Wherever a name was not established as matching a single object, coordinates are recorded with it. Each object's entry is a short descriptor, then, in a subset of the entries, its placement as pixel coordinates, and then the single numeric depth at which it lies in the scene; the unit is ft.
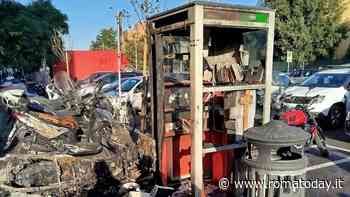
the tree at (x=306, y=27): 76.79
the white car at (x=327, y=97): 27.17
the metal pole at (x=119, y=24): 32.22
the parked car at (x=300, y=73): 64.51
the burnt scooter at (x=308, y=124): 19.07
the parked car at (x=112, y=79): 39.43
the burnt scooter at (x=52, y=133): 14.90
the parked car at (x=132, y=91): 33.50
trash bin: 9.30
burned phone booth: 11.20
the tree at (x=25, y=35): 75.82
